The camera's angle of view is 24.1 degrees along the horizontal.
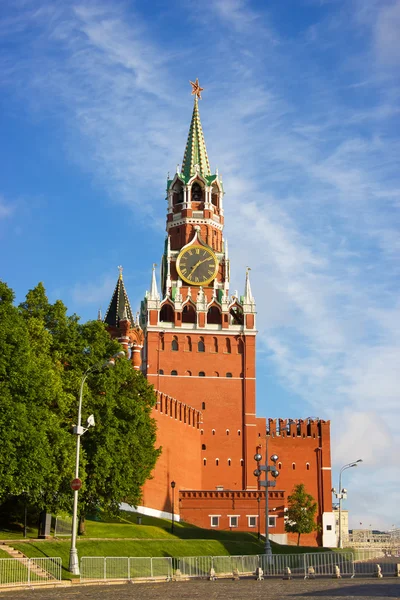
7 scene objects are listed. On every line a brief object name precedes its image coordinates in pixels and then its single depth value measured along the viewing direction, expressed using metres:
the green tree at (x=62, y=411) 42.34
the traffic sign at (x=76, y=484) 39.75
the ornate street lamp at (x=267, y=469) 56.33
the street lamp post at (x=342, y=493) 77.81
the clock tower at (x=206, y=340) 97.94
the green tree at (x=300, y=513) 89.62
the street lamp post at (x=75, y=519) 39.19
